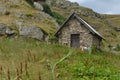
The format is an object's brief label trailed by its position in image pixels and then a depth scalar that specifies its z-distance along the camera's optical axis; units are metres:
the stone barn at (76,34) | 19.64
